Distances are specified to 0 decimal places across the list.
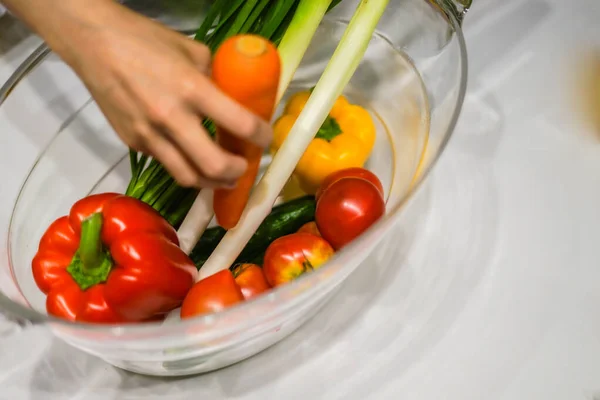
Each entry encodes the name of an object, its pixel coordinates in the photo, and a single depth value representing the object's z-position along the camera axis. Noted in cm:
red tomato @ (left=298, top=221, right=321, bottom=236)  75
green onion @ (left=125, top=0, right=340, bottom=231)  74
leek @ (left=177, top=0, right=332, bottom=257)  72
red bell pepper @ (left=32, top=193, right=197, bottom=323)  62
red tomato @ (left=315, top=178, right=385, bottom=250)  70
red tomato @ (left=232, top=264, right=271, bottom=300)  69
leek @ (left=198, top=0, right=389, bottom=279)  70
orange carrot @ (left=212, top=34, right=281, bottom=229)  49
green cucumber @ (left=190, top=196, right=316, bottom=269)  77
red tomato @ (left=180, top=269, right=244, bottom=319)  61
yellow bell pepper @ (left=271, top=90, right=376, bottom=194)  80
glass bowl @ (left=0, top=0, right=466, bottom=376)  55
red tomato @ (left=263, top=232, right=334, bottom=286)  68
